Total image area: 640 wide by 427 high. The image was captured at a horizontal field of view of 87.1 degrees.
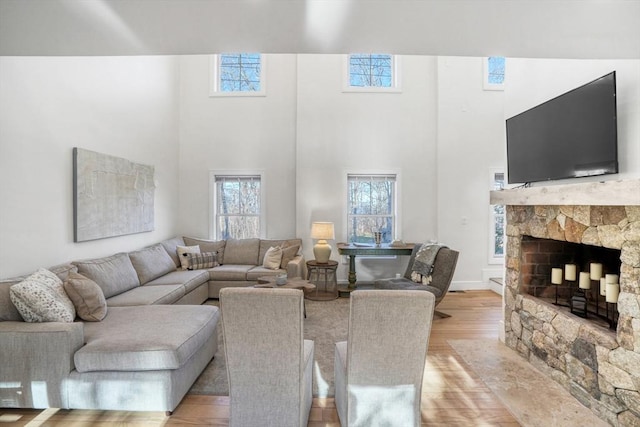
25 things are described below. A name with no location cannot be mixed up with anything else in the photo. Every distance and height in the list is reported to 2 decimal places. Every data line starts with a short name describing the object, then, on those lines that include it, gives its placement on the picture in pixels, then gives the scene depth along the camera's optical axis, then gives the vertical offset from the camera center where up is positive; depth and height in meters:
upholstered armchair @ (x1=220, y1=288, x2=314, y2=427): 1.75 -0.77
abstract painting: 3.43 +0.23
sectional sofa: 2.14 -0.91
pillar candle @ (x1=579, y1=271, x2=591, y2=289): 2.64 -0.53
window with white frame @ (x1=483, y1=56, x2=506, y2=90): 5.52 +2.32
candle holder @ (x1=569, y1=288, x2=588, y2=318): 2.60 -0.72
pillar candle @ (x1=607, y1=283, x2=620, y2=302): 2.29 -0.52
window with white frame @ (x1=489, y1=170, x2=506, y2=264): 5.57 -0.18
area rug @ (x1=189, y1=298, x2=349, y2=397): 2.55 -1.29
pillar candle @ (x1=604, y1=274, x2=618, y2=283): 2.31 -0.45
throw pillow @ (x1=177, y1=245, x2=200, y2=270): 4.93 -0.56
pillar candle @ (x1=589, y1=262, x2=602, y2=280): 2.54 -0.44
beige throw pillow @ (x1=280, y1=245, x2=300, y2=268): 5.09 -0.60
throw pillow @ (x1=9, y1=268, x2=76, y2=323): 2.24 -0.59
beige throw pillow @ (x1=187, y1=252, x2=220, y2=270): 4.92 -0.67
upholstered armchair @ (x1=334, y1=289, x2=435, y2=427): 1.75 -0.78
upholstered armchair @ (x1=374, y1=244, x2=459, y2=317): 4.04 -0.79
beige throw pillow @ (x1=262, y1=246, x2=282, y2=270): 5.01 -0.66
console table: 5.19 -0.57
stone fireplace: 2.00 -0.62
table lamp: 5.13 -0.33
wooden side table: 5.07 -1.04
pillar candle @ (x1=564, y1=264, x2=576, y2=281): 2.82 -0.49
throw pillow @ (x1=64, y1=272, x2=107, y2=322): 2.59 -0.65
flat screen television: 2.21 +0.60
